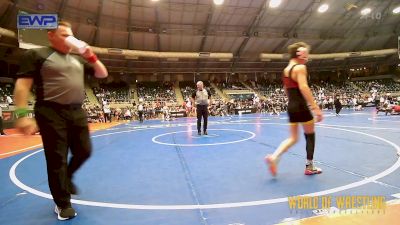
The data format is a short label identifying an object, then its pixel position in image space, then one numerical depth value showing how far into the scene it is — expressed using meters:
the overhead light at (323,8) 27.75
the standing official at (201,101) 9.58
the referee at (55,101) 2.75
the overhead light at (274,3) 25.76
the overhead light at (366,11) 30.23
